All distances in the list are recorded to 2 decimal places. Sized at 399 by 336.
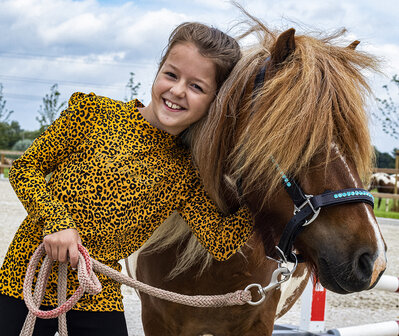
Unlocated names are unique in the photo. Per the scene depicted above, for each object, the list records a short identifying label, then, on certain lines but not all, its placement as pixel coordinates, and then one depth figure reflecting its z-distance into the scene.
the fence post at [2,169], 19.95
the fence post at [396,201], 14.73
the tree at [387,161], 24.80
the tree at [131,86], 17.30
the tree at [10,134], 28.23
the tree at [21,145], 30.72
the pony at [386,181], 17.38
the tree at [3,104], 25.80
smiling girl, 1.60
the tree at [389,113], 15.57
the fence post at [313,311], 3.37
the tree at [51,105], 20.64
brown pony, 1.40
